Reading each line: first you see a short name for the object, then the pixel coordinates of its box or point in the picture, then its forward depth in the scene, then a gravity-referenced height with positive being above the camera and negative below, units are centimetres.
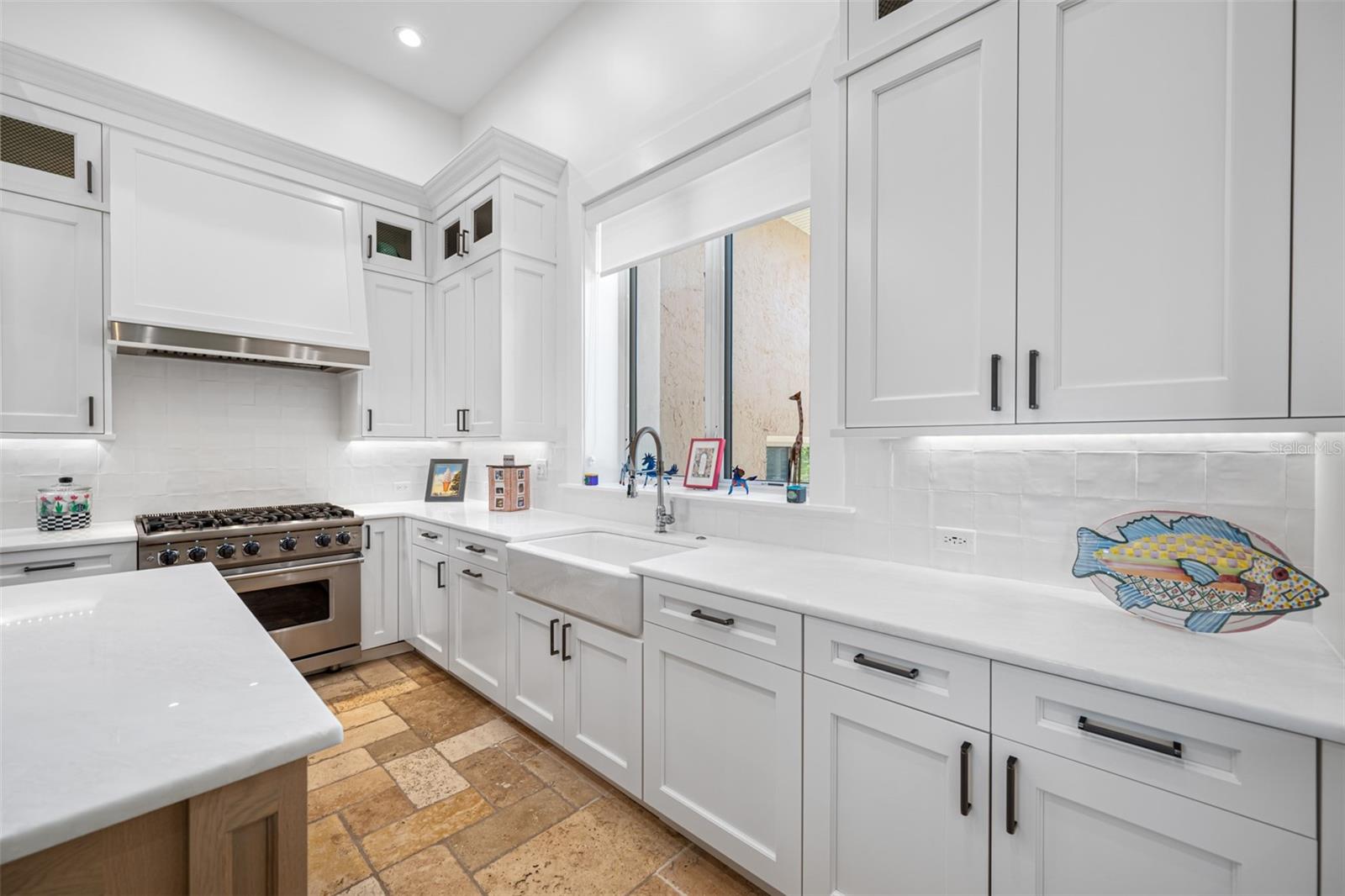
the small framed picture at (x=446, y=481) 386 -26
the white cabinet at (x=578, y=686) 194 -93
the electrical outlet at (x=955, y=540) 177 -31
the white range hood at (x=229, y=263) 266 +93
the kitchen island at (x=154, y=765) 61 -38
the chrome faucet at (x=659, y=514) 254 -32
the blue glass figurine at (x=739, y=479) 259 -16
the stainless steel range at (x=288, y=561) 267 -60
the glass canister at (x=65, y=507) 261 -30
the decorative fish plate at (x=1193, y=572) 113 -28
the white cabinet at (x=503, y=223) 316 +128
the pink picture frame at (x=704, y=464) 268 -10
